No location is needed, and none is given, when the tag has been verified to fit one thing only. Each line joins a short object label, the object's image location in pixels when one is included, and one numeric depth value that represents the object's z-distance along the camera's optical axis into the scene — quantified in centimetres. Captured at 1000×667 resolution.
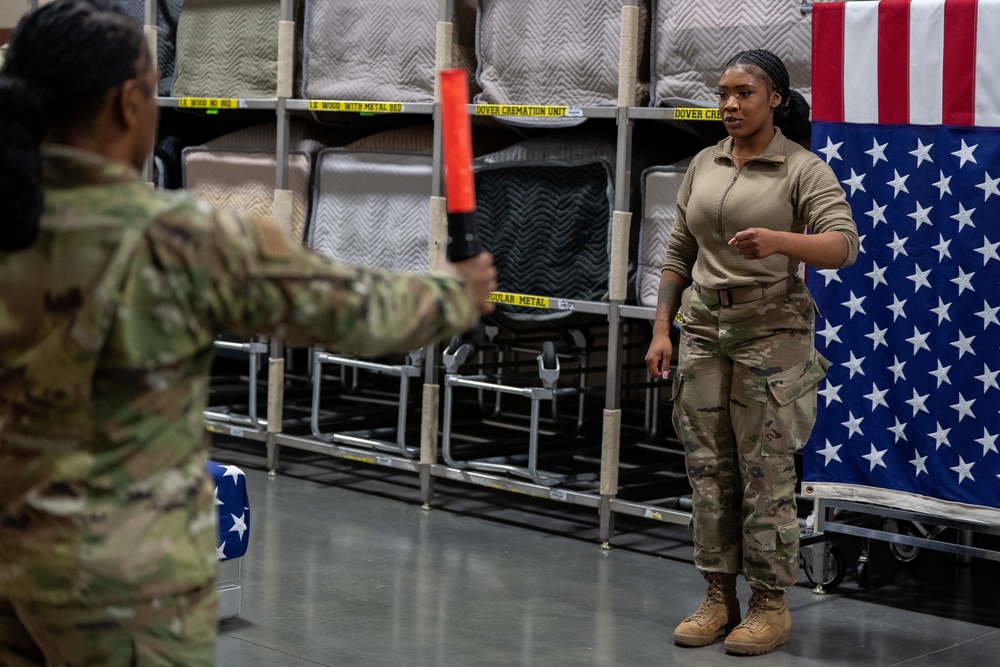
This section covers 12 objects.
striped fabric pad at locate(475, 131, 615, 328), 572
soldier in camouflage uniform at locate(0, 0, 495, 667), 171
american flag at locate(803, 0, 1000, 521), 452
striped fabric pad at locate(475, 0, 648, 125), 563
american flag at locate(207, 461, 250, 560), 433
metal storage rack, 551
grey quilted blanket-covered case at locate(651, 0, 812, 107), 500
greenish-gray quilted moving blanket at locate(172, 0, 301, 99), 696
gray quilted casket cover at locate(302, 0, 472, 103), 634
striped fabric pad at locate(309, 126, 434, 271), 645
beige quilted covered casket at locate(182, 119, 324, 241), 693
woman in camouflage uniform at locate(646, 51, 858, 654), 413
